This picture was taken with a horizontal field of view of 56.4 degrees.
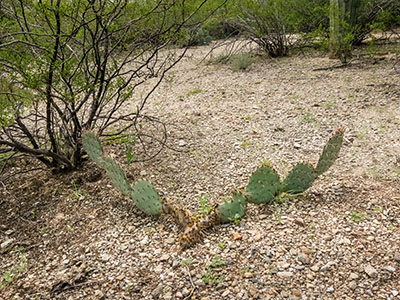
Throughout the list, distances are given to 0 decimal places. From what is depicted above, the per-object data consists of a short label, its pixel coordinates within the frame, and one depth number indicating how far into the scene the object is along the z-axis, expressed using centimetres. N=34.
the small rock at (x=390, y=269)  201
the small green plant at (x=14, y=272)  223
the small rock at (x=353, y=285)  193
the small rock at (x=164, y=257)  224
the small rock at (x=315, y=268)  205
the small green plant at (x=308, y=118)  427
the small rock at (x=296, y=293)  191
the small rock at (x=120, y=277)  214
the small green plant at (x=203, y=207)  268
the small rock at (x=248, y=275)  205
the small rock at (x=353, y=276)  198
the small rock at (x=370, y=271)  199
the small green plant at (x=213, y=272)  205
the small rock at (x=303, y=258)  211
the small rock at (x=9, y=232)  266
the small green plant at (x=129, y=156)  336
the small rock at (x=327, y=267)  205
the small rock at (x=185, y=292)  200
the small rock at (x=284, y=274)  203
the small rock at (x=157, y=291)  201
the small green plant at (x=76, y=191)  294
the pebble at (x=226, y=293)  196
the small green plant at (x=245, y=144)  379
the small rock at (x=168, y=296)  199
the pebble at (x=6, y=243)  253
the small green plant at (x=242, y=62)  710
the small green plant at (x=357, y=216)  243
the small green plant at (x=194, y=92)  583
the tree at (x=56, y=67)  263
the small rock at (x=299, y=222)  242
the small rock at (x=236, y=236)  234
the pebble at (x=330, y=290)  192
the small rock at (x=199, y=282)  204
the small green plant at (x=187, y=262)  217
